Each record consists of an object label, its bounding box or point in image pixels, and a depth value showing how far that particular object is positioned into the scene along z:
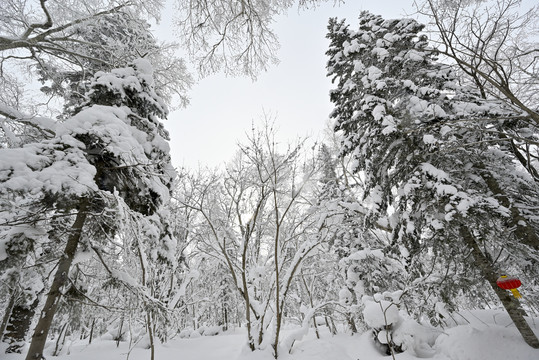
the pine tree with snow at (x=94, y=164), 2.82
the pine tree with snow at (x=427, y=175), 5.26
